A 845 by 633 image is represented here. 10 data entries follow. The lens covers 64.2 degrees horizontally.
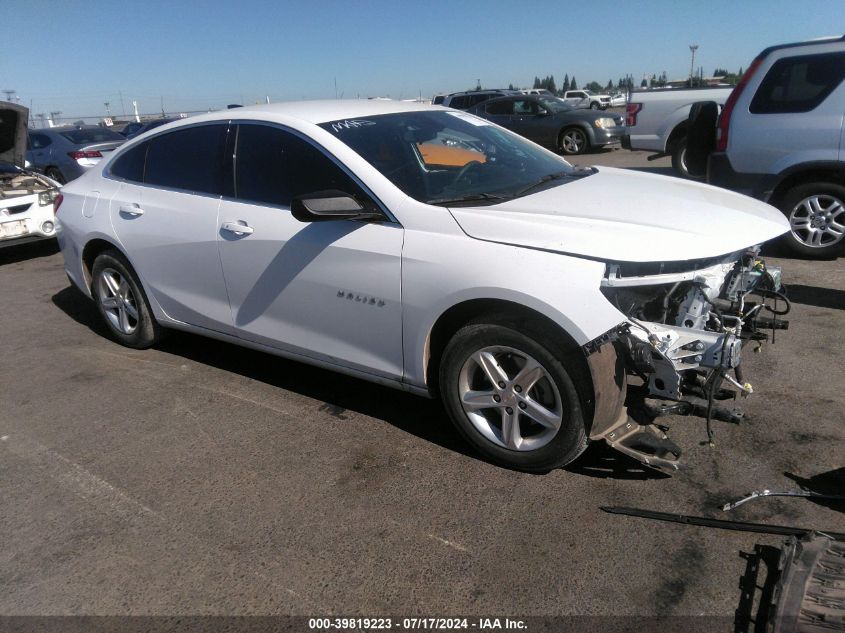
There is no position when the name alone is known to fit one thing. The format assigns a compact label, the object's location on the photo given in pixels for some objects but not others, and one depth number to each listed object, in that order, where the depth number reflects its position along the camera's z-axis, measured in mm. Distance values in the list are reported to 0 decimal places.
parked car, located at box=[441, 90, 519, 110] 20469
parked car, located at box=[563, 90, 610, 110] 39375
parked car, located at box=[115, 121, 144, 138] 24403
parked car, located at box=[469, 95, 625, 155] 16625
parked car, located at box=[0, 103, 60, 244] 8273
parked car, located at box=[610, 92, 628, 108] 39769
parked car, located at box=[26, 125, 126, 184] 13977
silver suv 6047
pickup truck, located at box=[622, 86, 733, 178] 11211
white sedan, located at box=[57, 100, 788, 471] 2904
